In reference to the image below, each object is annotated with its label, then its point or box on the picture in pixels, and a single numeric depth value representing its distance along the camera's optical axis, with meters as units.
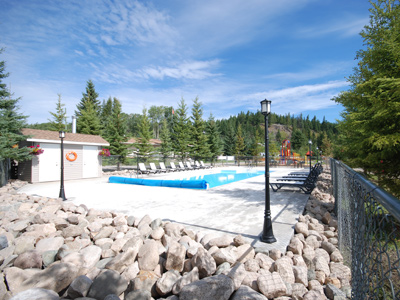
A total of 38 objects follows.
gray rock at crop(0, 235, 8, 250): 3.69
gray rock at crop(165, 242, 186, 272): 3.39
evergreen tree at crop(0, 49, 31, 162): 11.53
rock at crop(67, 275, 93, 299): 2.72
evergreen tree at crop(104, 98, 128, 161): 22.00
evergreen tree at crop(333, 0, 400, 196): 5.05
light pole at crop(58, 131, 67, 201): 8.63
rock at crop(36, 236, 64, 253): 3.83
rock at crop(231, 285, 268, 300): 2.55
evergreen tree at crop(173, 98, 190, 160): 27.11
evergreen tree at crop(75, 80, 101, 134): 23.62
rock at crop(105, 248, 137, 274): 3.27
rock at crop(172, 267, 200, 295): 2.88
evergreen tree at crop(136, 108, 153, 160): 23.70
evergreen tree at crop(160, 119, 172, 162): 27.81
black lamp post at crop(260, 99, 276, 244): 4.29
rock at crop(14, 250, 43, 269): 3.29
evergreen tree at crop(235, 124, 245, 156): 44.09
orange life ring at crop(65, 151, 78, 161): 15.21
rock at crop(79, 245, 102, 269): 3.41
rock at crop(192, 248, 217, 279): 3.20
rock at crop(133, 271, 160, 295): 2.93
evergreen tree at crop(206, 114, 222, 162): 32.09
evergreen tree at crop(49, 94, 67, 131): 26.03
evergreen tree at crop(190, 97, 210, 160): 28.23
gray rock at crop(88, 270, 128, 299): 2.73
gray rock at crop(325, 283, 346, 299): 2.86
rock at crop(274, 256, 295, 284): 3.13
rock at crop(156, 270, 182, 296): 2.89
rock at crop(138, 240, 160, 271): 3.36
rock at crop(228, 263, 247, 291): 2.90
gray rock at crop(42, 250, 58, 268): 3.51
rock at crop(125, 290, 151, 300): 2.70
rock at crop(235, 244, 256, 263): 3.63
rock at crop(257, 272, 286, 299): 2.78
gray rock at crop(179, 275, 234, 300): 2.63
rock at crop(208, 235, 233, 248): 4.01
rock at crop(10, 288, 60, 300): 2.37
